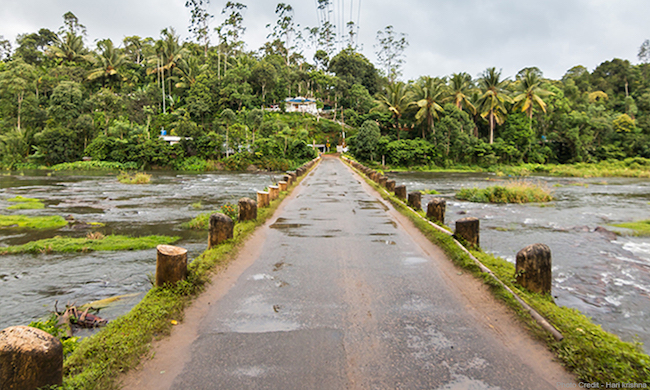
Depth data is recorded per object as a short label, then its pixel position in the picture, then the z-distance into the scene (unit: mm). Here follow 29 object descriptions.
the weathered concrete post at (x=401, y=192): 13597
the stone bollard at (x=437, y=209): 9297
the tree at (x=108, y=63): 62375
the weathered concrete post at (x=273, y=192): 12767
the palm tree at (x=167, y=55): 62344
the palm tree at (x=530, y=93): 49406
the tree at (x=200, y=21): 76562
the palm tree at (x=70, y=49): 67562
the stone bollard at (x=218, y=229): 6949
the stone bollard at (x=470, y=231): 7172
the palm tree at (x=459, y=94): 51562
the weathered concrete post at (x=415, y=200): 11316
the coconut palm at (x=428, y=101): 47438
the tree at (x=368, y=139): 48219
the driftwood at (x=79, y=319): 5074
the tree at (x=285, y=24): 89106
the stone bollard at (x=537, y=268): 4879
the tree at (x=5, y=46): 77562
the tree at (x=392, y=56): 89625
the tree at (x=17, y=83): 49656
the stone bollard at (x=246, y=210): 9086
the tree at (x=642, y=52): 79812
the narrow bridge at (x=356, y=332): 3336
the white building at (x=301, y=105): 73062
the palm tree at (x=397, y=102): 50719
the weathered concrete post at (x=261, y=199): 11172
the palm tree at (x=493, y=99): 49188
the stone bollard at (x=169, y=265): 4887
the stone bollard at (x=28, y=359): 2686
